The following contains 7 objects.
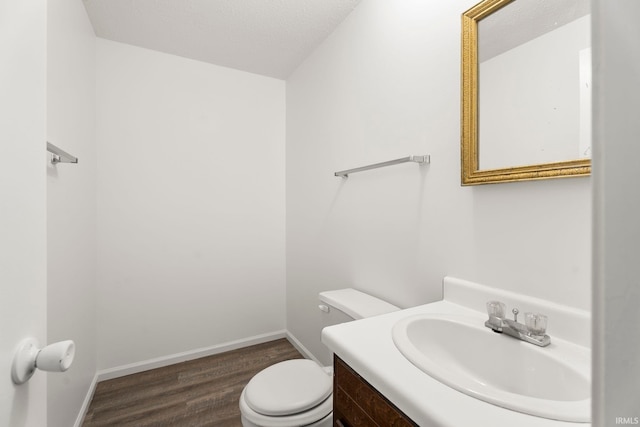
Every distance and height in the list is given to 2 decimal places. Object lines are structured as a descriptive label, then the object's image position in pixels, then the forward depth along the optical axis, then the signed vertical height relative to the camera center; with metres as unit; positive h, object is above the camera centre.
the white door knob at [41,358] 0.46 -0.25
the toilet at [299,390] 1.06 -0.73
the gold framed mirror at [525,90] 0.75 +0.37
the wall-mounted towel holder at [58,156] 1.09 +0.23
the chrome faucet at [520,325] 0.76 -0.32
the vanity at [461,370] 0.52 -0.37
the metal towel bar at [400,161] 1.18 +0.23
